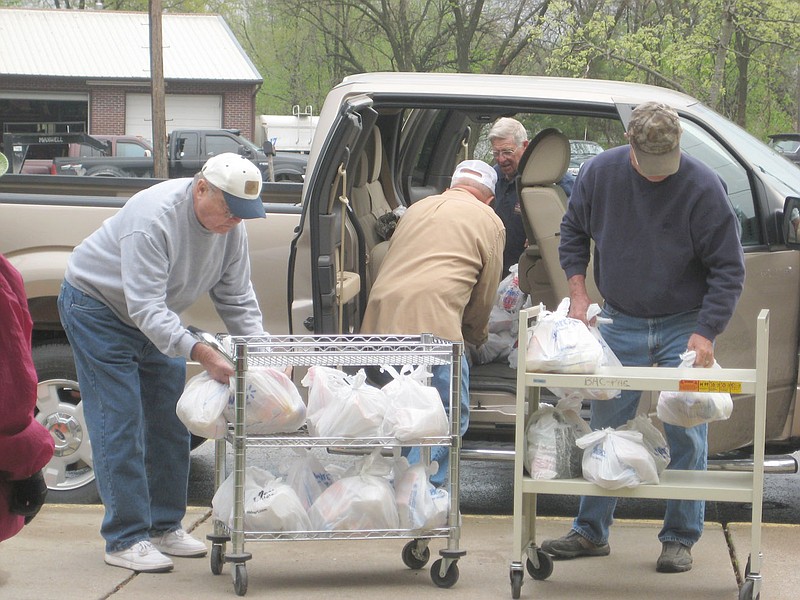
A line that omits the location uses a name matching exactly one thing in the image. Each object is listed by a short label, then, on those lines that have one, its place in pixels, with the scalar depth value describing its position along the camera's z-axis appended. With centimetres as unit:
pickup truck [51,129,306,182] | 2242
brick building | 3731
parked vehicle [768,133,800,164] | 2328
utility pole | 2103
